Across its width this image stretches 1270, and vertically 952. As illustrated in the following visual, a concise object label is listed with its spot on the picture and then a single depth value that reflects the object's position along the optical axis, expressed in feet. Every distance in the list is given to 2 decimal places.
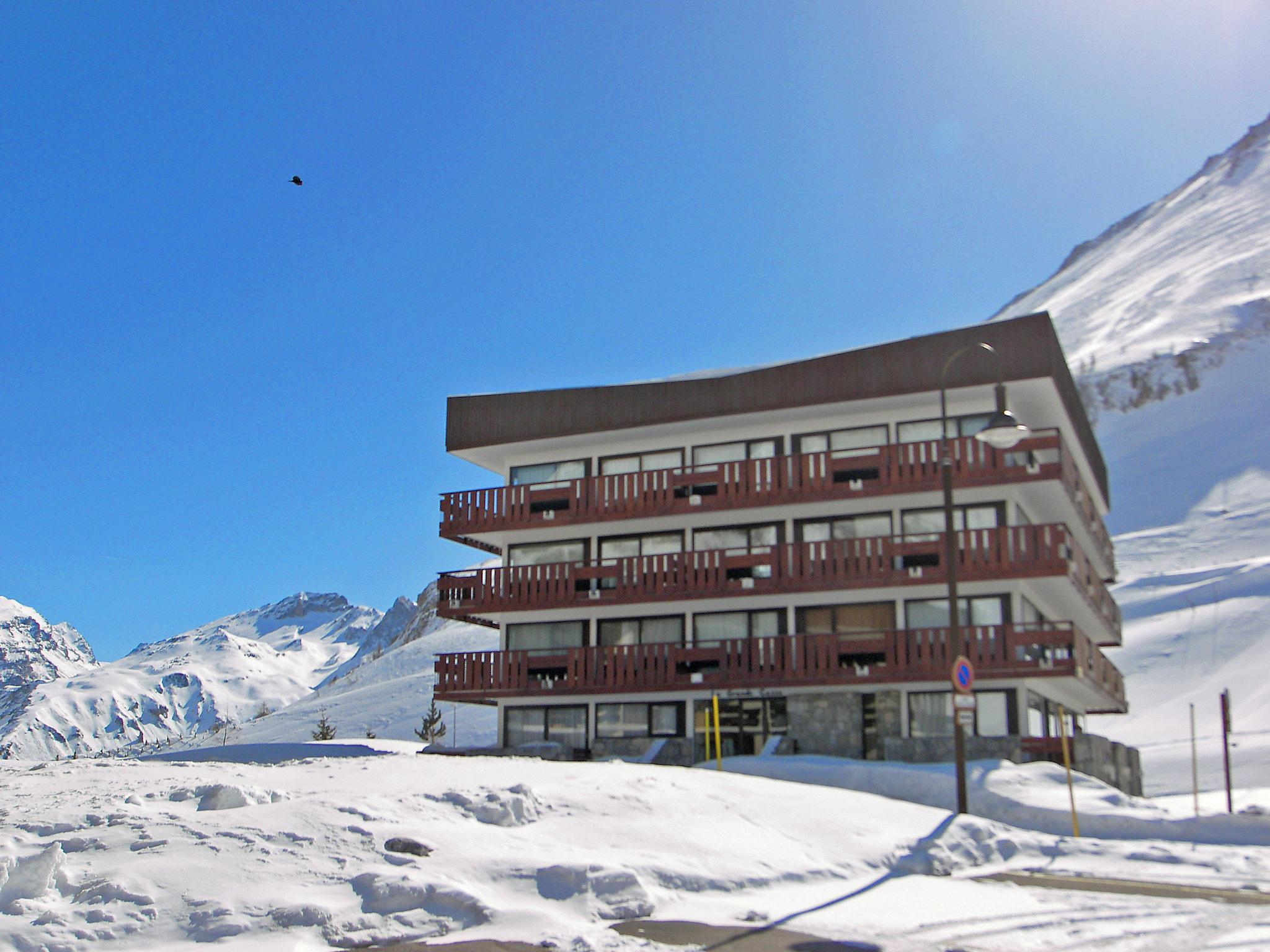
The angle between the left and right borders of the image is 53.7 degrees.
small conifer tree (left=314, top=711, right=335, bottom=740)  196.03
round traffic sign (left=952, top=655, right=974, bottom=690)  63.57
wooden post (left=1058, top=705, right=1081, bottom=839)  67.19
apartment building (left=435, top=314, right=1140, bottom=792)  105.70
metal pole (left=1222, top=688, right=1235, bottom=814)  110.48
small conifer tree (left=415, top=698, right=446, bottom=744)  190.79
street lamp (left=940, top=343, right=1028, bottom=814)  63.16
